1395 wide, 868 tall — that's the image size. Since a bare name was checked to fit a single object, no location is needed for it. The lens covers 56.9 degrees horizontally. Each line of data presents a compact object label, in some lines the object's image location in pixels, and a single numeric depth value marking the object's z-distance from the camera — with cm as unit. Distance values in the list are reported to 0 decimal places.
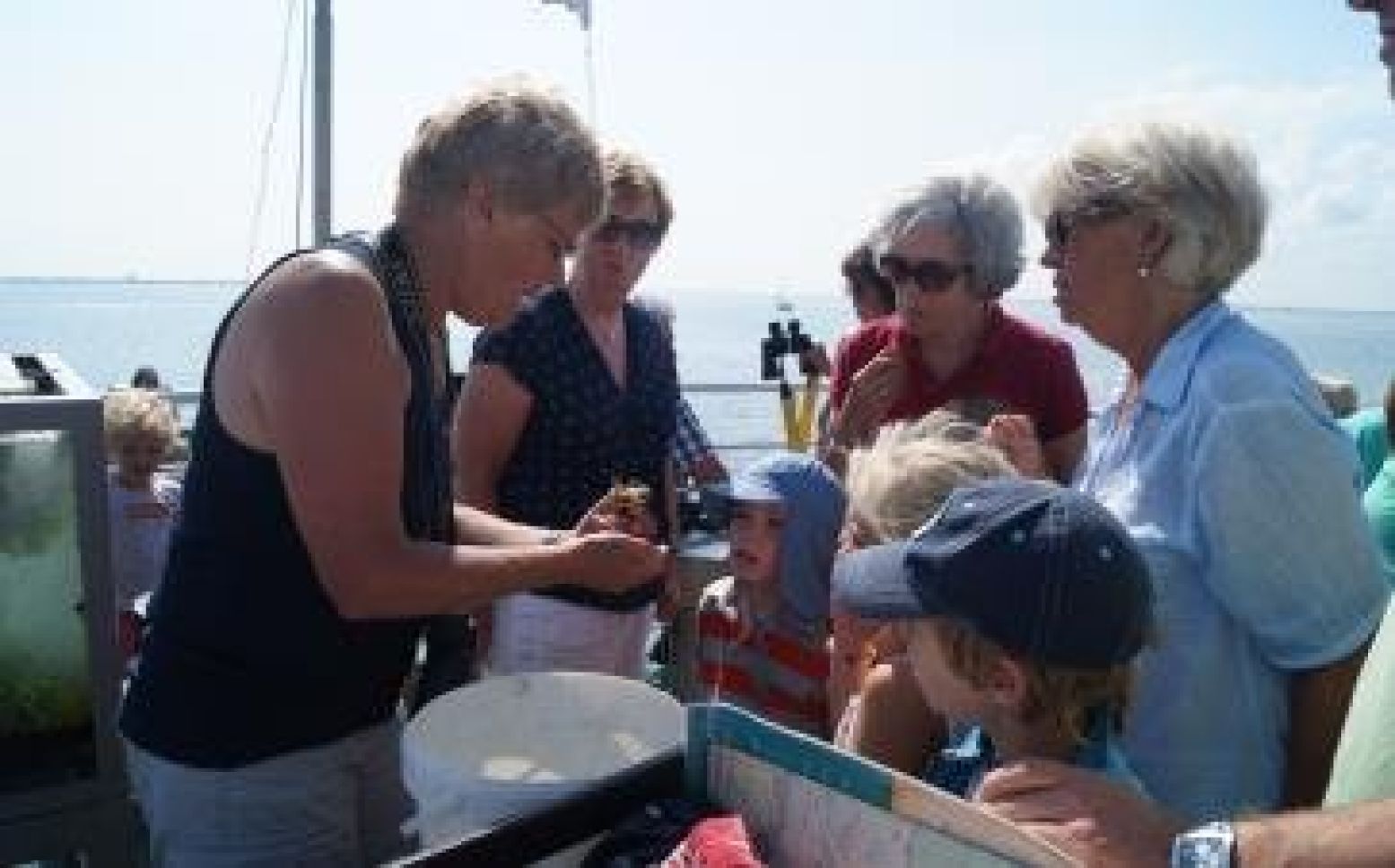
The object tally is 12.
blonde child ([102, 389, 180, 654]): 486
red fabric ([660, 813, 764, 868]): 108
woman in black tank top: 173
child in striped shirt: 271
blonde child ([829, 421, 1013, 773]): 183
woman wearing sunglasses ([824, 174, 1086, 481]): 285
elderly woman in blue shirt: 168
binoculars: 596
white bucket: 140
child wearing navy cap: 139
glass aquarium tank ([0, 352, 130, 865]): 208
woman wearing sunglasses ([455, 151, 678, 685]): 294
